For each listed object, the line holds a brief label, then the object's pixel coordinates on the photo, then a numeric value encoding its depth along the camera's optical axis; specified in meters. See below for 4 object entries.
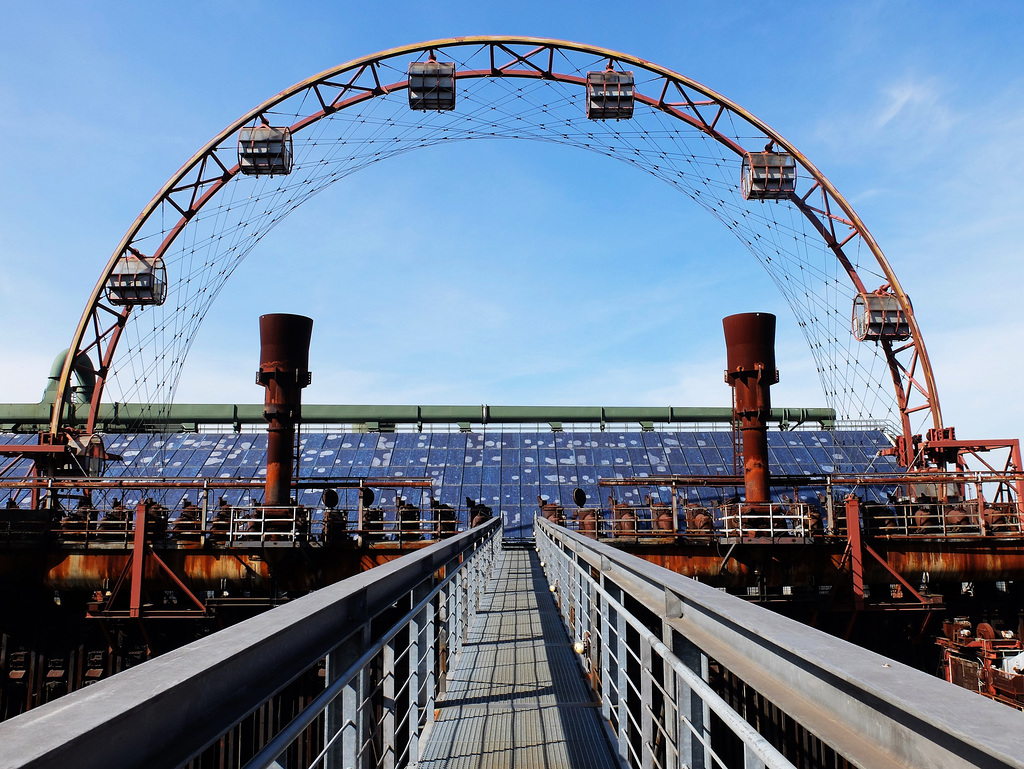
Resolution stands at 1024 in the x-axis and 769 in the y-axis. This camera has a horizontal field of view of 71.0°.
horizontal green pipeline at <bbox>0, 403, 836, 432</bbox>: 52.50
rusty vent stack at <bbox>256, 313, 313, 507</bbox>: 20.67
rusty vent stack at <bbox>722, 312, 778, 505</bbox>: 21.81
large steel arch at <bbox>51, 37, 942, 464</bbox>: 30.52
